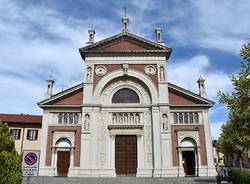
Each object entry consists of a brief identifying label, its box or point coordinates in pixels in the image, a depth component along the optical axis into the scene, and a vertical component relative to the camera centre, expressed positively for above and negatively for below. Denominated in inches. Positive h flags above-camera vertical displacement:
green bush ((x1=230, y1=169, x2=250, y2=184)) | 652.3 -58.2
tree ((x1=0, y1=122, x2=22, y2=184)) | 455.7 -9.1
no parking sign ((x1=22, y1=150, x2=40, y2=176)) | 395.5 -11.9
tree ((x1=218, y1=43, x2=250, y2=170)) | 668.1 +146.1
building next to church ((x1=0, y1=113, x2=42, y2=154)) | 1606.8 +143.8
